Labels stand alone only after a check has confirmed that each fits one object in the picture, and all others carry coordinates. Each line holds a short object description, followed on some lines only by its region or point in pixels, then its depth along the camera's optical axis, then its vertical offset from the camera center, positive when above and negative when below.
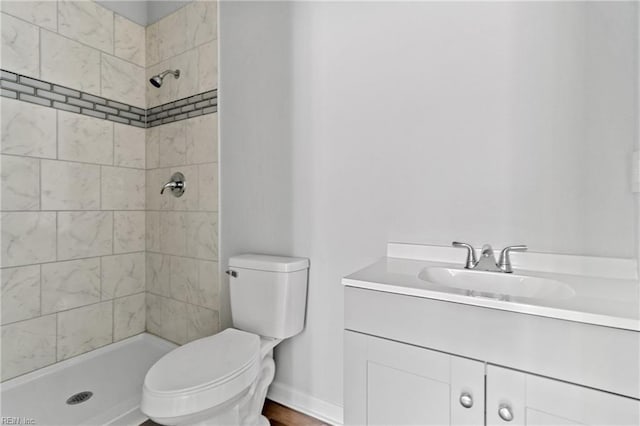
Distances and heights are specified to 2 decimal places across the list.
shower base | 1.38 -0.92
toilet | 0.99 -0.57
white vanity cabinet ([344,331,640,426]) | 0.62 -0.42
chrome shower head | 1.84 +0.82
